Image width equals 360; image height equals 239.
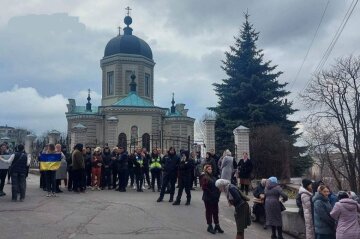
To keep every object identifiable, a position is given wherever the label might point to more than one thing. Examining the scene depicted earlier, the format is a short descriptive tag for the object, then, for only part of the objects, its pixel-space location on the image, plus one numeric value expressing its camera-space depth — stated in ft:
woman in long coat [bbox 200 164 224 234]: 33.42
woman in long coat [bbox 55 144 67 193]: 51.52
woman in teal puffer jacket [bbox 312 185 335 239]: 28.66
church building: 142.10
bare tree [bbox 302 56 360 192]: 96.22
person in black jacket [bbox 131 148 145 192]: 55.16
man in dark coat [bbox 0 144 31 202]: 43.29
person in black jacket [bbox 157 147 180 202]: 45.55
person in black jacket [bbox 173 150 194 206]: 43.47
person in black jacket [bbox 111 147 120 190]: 55.72
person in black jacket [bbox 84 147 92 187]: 55.42
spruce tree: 104.27
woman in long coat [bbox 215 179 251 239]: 29.04
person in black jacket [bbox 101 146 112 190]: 56.03
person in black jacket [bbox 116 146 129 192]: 54.80
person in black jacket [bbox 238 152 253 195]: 55.57
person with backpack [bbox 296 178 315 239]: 30.89
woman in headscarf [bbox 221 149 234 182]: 50.26
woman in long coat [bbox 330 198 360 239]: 26.25
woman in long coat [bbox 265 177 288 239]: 34.35
